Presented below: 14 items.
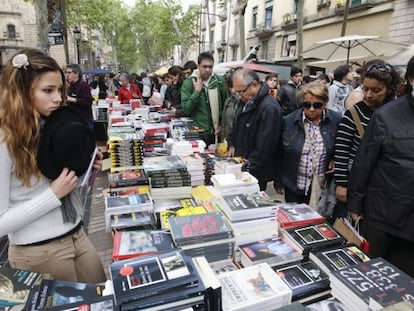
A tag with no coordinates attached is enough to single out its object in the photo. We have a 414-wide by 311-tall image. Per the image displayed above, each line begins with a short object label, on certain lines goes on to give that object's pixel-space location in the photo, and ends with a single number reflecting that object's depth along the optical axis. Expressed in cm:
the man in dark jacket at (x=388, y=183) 184
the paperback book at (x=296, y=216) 173
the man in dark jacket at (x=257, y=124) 282
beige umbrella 741
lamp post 1750
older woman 252
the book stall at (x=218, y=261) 105
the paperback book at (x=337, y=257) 138
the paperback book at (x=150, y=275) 101
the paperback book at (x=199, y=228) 145
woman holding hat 127
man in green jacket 415
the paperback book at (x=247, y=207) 158
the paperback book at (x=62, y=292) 116
